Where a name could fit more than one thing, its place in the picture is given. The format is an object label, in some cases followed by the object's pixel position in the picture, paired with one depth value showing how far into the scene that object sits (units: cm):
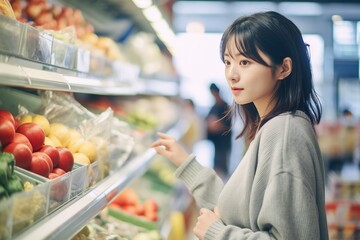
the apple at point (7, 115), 180
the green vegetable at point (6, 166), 147
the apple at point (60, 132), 230
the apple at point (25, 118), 212
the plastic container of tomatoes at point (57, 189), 168
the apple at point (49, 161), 187
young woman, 171
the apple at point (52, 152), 194
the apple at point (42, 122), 221
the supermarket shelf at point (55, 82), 150
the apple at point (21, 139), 179
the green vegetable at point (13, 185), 149
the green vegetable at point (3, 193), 142
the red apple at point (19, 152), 171
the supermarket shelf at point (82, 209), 150
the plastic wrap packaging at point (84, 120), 248
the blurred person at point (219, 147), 930
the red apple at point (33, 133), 191
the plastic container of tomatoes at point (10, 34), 155
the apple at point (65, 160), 202
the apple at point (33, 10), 266
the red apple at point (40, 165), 179
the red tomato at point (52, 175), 186
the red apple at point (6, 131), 171
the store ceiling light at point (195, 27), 1395
